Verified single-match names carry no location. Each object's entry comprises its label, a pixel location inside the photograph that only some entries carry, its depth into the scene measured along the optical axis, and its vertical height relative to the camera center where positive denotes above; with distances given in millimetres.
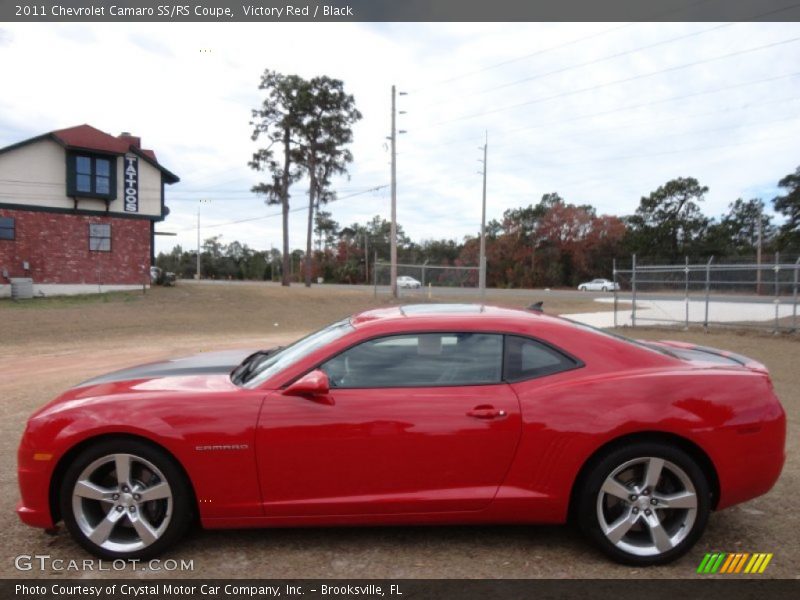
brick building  25656 +2807
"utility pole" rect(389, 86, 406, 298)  28562 +2831
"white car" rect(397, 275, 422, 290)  32344 -259
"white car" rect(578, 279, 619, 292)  52378 -439
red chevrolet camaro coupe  3262 -958
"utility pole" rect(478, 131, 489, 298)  31047 +260
